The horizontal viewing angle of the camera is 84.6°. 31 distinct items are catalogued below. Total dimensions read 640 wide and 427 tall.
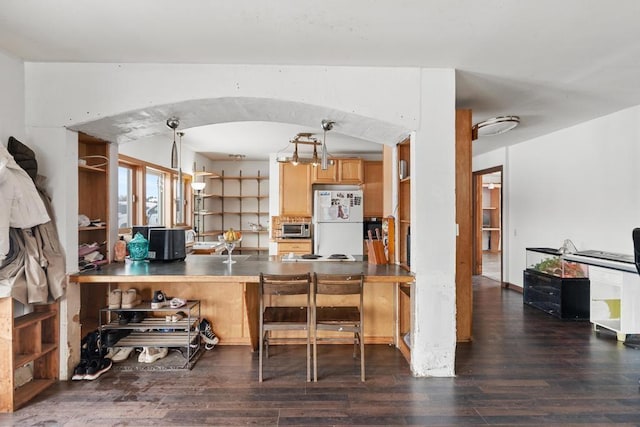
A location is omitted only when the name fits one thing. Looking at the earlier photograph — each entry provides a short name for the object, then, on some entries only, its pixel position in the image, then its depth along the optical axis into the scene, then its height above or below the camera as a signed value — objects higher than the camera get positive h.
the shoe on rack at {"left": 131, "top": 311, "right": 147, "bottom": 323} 3.13 -0.93
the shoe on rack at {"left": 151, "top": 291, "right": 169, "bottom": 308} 2.98 -0.76
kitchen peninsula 3.01 -0.75
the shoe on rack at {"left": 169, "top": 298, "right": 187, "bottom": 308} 3.00 -0.77
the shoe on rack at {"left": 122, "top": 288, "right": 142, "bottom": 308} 2.95 -0.72
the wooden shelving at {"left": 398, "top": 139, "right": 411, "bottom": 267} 3.20 +0.10
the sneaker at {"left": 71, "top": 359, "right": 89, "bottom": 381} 2.69 -1.22
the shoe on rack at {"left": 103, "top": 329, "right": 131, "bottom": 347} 2.95 -1.08
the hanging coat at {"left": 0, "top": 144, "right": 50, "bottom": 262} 2.23 +0.08
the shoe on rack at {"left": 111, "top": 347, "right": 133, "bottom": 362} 3.00 -1.22
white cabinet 3.43 -0.86
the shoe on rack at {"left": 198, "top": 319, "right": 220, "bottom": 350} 3.28 -1.14
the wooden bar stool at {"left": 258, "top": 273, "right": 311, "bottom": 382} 2.62 -0.58
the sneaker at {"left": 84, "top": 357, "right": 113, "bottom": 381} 2.70 -1.22
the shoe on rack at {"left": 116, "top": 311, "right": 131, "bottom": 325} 3.10 -0.94
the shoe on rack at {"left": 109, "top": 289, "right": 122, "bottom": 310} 2.94 -0.72
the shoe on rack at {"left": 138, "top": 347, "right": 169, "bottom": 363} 2.98 -1.22
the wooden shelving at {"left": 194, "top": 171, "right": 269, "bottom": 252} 7.23 +0.11
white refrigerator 5.76 -0.15
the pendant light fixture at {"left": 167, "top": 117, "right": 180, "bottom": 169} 2.86 +0.75
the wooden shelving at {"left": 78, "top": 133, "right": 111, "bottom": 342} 3.19 +0.12
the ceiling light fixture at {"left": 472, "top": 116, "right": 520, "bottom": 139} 3.79 +0.98
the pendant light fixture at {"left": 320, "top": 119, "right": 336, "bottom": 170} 3.01 +0.73
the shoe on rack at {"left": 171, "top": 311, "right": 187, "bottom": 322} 3.16 -0.94
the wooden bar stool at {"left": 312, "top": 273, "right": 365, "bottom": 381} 2.63 -0.63
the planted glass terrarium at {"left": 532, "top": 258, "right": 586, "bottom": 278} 4.30 -0.70
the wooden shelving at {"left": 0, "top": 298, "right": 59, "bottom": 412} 2.27 -0.98
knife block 3.34 -0.38
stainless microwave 5.87 -0.28
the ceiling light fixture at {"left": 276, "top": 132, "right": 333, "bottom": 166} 4.60 +1.05
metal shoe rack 2.89 -1.03
